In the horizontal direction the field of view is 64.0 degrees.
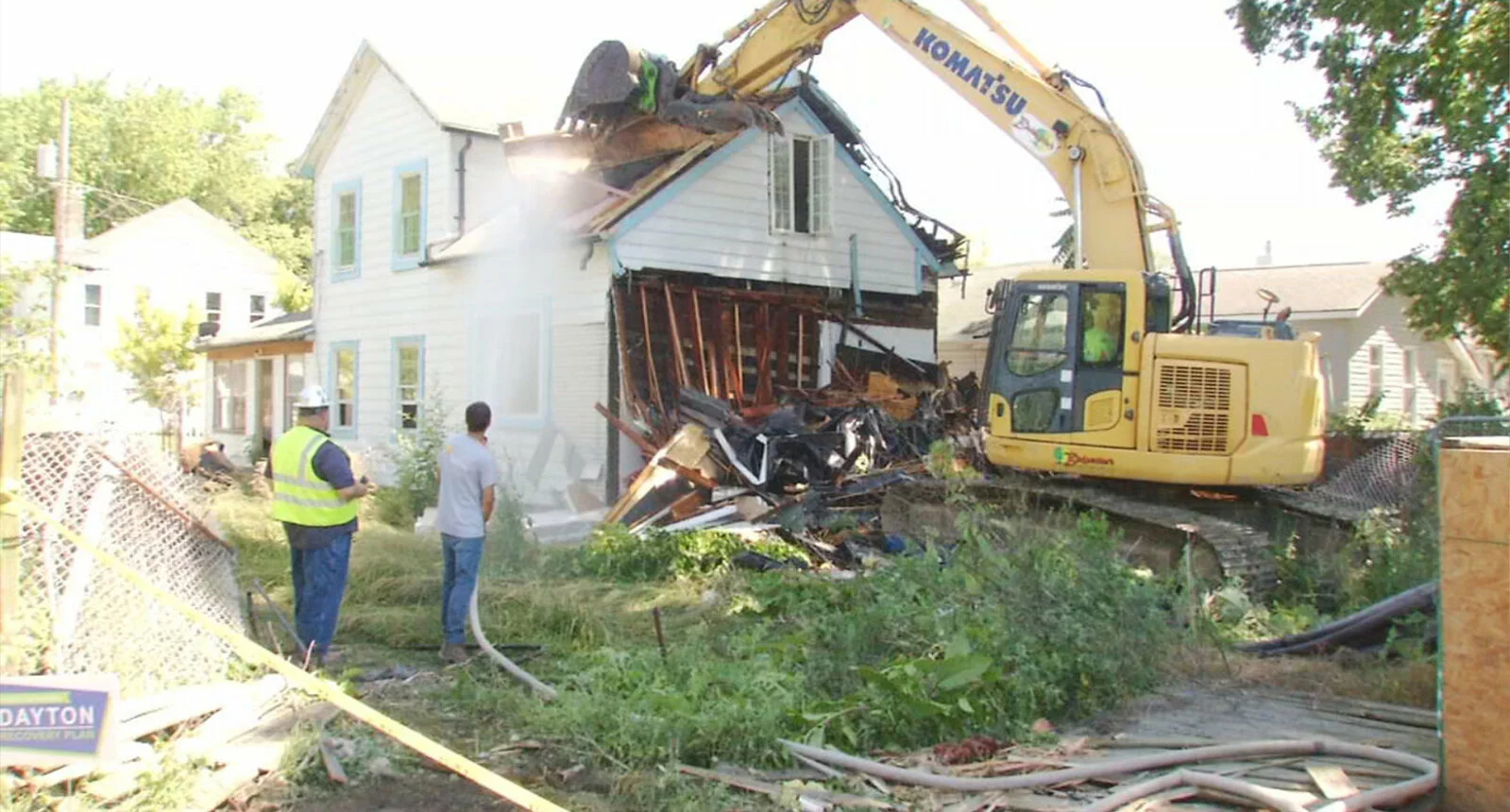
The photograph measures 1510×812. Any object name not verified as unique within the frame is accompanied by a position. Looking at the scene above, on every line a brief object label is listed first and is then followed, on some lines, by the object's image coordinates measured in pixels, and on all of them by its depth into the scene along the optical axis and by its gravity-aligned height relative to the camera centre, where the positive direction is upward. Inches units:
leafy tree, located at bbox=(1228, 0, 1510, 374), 593.6 +140.6
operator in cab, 421.7 +18.7
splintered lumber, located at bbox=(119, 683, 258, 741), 202.8 -60.9
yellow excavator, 410.6 +8.9
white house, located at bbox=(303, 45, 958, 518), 629.6 +56.7
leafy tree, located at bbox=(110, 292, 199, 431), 1304.1 +9.1
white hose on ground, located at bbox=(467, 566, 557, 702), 261.7 -69.1
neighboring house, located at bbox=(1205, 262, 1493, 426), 1067.3 +44.5
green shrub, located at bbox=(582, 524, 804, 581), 434.6 -66.4
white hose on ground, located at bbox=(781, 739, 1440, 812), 188.1 -62.8
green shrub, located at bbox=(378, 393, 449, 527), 641.0 -56.5
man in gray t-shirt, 316.8 -38.9
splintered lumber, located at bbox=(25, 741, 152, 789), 179.9 -62.2
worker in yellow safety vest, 297.9 -37.4
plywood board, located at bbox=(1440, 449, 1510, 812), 177.3 -35.7
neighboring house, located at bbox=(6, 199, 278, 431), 1470.2 +105.1
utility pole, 973.8 +134.4
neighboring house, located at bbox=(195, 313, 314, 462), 922.7 -12.5
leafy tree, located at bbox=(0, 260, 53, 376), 794.2 +25.8
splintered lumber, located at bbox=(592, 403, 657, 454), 591.5 -29.5
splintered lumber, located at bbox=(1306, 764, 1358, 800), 183.9 -61.6
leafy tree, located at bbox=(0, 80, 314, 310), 2020.2 +366.7
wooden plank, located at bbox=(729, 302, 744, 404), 636.7 +7.2
